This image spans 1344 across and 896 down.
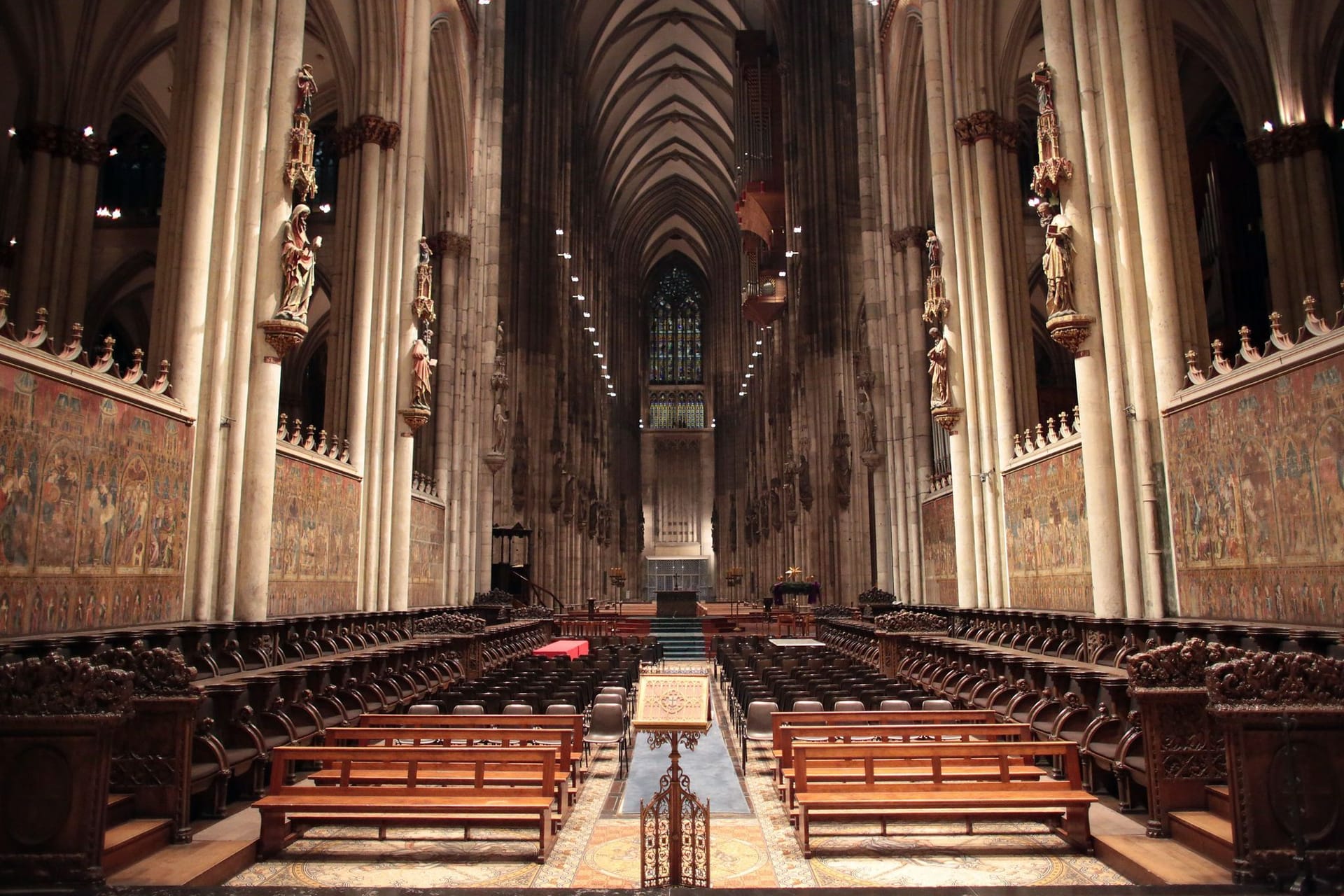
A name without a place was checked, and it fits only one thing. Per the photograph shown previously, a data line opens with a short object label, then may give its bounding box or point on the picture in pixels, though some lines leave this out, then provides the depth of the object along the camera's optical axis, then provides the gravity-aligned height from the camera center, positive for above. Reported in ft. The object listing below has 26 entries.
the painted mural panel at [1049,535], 43.19 +2.93
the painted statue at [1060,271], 37.73 +13.02
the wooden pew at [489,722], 23.63 -3.15
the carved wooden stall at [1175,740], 18.07 -2.86
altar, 98.02 -0.55
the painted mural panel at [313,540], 42.68 +3.19
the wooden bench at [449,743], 20.35 -3.56
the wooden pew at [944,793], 18.35 -4.01
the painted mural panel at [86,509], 26.35 +3.10
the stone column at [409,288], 58.13 +20.04
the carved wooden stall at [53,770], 14.53 -2.57
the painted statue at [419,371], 58.08 +14.33
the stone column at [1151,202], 35.12 +15.09
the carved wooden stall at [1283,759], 14.40 -2.65
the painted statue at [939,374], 59.72 +14.14
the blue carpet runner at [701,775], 24.27 -5.26
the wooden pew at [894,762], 20.40 -3.70
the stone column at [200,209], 35.29 +15.23
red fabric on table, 48.96 -2.74
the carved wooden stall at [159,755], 18.16 -2.91
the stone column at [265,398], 37.19 +8.38
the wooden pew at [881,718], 24.00 -3.23
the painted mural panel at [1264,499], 26.76 +2.92
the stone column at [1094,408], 37.01 +7.52
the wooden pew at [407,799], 18.16 -3.96
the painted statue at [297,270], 38.04 +13.72
